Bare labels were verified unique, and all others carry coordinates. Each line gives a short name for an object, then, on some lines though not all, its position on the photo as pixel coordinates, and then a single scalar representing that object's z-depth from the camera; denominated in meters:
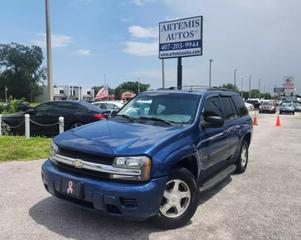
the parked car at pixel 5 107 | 14.65
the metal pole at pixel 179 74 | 9.31
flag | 20.66
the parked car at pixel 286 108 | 29.74
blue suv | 2.55
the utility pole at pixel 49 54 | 9.58
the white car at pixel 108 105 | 11.82
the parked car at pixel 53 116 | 8.15
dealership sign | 8.87
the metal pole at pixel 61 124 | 7.45
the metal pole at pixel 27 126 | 7.34
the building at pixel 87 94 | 66.70
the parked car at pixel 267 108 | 29.87
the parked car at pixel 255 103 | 39.73
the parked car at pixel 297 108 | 37.78
